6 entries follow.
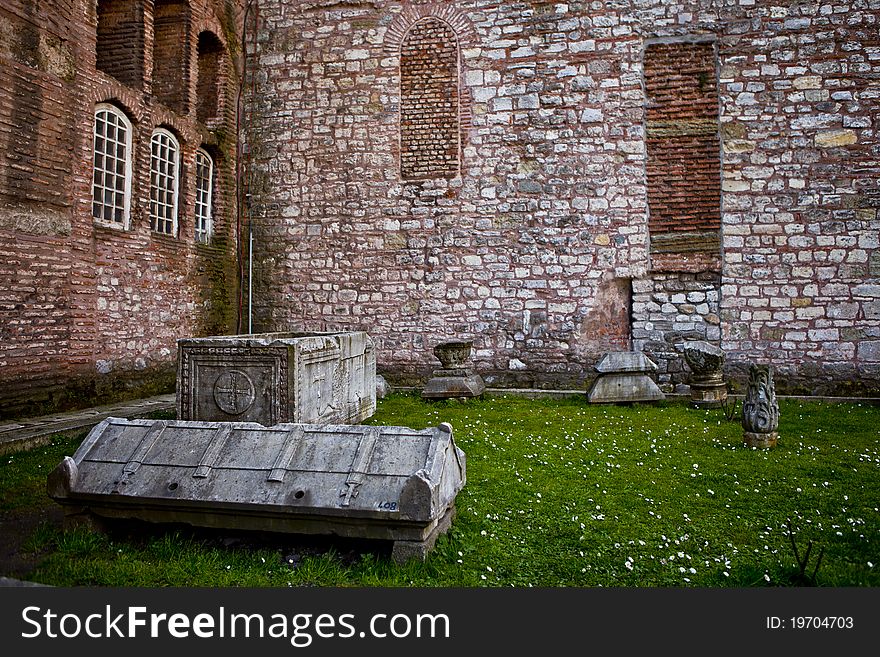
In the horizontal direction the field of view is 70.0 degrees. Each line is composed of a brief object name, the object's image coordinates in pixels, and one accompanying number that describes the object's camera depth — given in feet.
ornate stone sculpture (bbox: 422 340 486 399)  29.27
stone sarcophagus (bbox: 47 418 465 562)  10.60
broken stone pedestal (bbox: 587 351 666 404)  27.76
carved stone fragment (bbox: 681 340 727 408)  26.73
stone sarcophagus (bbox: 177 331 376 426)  18.54
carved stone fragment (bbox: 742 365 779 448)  19.10
